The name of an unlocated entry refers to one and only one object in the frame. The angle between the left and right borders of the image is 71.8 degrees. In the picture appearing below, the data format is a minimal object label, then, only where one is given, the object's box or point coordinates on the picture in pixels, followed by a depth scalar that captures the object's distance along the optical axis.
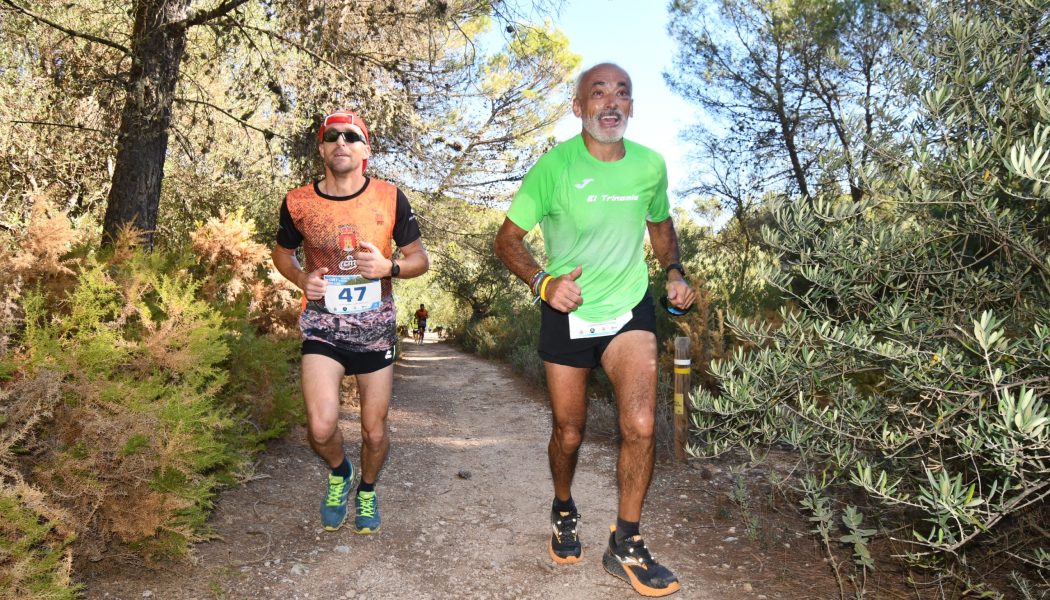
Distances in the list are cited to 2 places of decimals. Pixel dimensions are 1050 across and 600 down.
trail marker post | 6.12
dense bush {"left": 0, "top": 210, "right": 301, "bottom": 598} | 2.96
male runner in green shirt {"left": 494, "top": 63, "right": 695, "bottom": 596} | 3.61
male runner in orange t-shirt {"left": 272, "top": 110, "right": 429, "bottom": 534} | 3.97
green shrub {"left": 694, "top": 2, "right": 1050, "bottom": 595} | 2.51
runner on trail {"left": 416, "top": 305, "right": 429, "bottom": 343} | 30.10
